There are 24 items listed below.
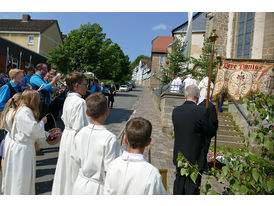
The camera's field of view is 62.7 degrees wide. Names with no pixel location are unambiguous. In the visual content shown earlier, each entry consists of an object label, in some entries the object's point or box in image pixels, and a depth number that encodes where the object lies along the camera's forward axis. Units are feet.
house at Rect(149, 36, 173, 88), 221.87
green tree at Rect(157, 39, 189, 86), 51.78
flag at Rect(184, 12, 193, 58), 42.29
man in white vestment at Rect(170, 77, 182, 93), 33.84
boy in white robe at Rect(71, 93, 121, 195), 7.06
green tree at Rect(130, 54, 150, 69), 487.61
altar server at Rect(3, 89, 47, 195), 9.43
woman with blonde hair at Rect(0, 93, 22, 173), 10.08
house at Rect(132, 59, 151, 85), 307.46
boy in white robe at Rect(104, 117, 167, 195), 5.66
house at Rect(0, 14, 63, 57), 113.09
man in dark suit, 10.37
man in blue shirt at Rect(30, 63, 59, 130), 18.34
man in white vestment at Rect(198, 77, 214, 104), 27.58
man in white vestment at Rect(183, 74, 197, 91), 33.22
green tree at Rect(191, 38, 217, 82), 43.12
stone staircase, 27.60
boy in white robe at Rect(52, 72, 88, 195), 9.96
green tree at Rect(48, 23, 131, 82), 89.76
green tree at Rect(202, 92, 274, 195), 6.31
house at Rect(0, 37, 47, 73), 63.93
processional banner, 21.70
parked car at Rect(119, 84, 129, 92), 150.10
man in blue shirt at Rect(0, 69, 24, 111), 15.69
